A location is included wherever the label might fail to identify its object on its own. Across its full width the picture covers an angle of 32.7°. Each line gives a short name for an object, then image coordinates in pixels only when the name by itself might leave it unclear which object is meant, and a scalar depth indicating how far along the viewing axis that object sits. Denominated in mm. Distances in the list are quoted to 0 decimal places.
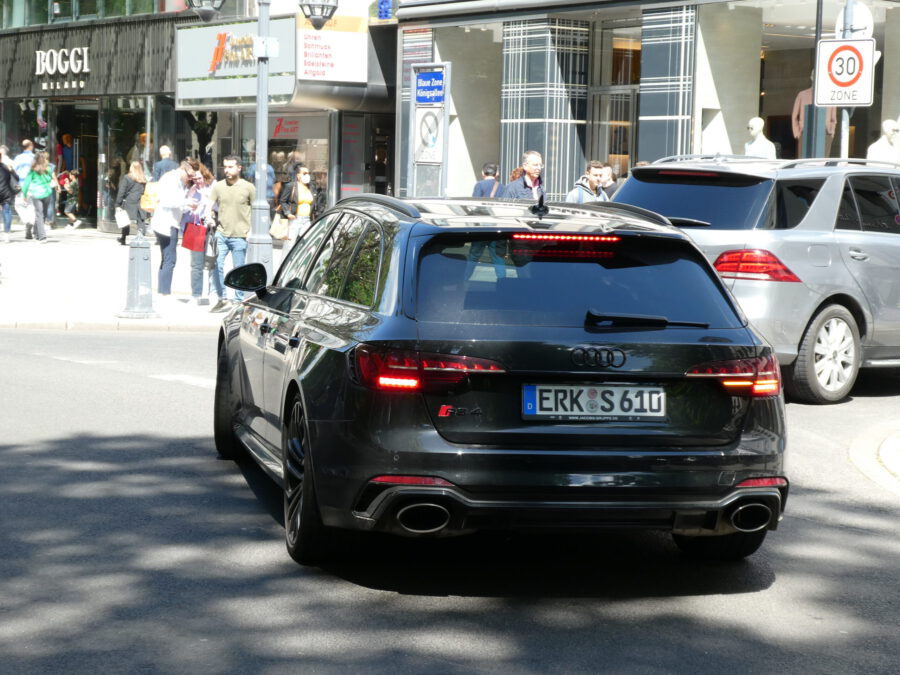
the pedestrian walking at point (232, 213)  18406
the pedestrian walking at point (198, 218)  18906
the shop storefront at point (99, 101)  35344
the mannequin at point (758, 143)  21844
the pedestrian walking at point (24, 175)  32306
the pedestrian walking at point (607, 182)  18116
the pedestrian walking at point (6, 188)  22766
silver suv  11078
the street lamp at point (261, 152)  18500
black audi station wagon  5438
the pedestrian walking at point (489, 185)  18391
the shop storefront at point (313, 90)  30000
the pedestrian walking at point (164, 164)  27062
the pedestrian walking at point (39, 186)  31703
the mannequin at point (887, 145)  21125
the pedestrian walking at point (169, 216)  19812
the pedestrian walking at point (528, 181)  16625
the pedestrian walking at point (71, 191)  40156
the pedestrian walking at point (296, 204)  23883
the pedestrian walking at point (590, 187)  16297
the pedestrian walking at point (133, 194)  27109
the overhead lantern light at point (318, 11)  23828
